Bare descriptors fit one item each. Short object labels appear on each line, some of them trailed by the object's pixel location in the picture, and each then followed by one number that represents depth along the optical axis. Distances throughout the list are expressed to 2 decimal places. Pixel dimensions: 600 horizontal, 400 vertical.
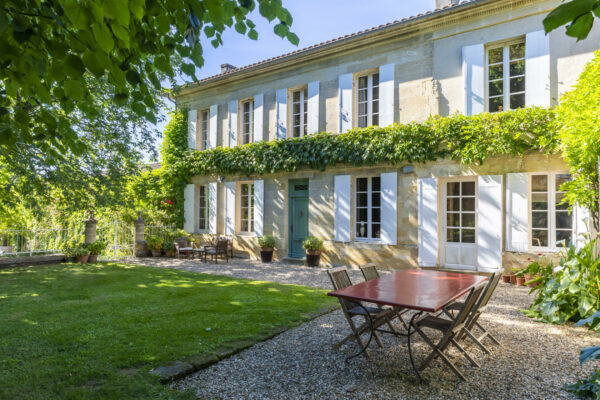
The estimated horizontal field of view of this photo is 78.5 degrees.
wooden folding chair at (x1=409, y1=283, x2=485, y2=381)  3.33
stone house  7.86
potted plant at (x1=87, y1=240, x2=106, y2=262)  10.96
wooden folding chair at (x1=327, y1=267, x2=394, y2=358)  3.81
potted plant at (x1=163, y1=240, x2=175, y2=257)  12.71
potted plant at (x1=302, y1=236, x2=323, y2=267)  10.45
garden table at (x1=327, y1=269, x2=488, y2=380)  3.32
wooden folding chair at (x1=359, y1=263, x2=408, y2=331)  4.87
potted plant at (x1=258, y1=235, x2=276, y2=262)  11.32
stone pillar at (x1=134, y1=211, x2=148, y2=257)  12.45
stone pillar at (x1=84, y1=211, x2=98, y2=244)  10.93
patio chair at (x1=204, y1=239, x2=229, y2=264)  11.17
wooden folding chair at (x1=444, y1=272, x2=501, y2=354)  3.75
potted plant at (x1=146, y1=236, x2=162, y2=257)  12.63
